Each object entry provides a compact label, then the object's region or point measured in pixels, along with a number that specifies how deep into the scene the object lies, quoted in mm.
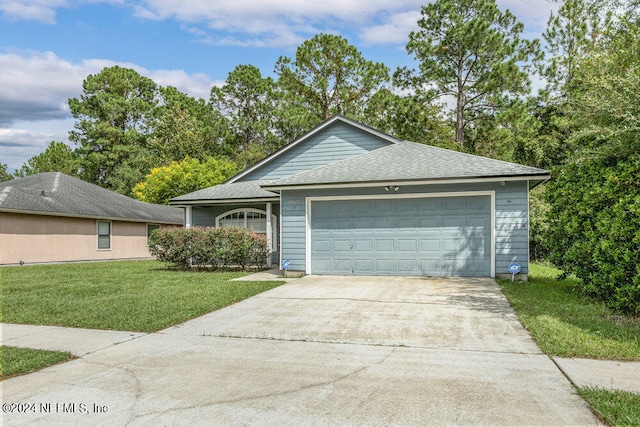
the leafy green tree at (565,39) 22547
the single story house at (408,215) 10164
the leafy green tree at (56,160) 37719
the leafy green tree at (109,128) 38125
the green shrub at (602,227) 6234
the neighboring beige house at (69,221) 17000
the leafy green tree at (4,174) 47000
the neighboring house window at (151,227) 23522
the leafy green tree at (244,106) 37312
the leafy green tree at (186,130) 33812
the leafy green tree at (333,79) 30672
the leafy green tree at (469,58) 22750
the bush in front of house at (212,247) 12789
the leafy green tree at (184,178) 26953
